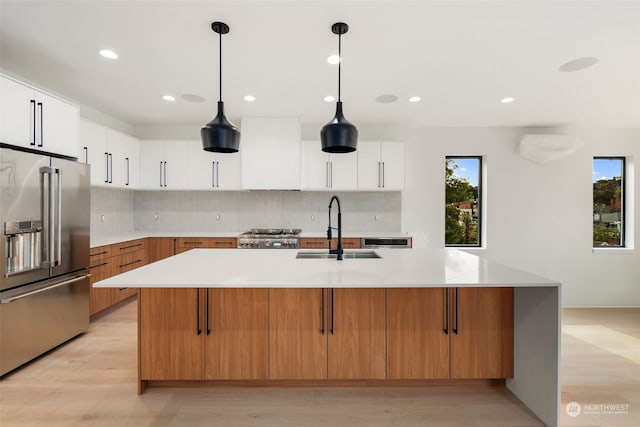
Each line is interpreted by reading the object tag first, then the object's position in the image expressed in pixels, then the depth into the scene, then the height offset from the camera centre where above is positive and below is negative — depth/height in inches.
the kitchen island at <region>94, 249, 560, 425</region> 81.5 -31.7
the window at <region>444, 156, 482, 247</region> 190.9 +8.3
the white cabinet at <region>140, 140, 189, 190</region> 176.4 +27.8
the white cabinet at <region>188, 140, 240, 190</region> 176.4 +23.7
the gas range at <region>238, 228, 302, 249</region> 162.9 -15.2
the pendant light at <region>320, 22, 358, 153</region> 79.0 +20.4
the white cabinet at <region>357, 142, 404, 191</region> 175.0 +26.4
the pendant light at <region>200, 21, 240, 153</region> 79.9 +20.2
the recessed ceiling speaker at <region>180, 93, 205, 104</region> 135.5 +50.7
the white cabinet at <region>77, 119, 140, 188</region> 138.4 +27.2
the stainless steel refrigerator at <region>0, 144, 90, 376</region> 89.6 -13.7
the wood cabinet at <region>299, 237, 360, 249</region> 165.0 -15.9
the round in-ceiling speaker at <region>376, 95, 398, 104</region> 135.5 +50.9
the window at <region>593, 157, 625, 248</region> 183.9 +7.5
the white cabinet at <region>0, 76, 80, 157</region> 90.0 +29.0
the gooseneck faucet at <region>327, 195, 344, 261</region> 92.7 -11.2
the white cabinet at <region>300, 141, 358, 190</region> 174.4 +24.1
